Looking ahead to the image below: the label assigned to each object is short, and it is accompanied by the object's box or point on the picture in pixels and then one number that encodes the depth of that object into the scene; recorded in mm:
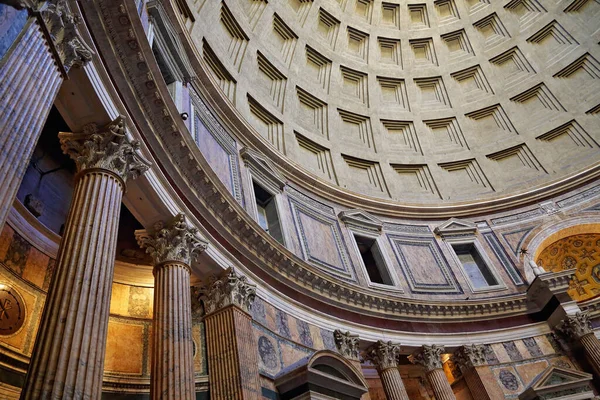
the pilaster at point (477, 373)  14156
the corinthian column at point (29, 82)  4105
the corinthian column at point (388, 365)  12695
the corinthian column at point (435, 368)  13518
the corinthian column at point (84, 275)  4406
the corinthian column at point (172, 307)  6652
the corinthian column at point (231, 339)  8219
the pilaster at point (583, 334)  14320
